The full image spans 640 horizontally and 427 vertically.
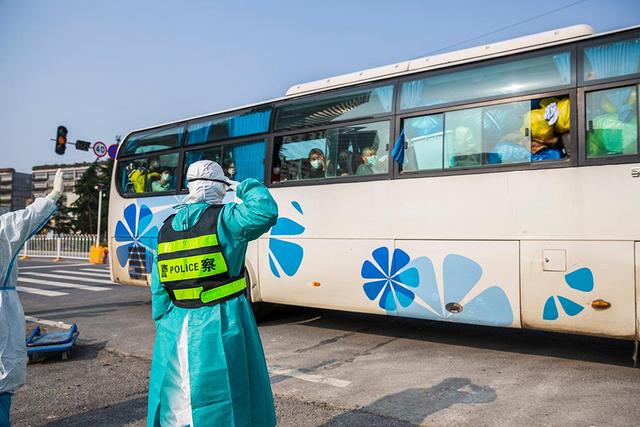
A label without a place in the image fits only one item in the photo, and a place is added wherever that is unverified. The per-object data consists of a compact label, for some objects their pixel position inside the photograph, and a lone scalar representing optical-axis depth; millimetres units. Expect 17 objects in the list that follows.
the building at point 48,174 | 99488
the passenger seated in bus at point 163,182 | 8484
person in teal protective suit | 2637
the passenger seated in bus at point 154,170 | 8766
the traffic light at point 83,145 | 20088
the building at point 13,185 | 94312
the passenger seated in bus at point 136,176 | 8884
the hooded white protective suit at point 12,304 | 3495
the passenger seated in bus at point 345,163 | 6574
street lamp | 20162
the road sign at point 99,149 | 19281
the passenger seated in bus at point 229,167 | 7781
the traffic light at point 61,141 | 19156
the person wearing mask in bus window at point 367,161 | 6391
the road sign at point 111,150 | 19094
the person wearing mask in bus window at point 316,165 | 6812
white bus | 4883
